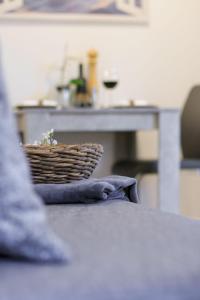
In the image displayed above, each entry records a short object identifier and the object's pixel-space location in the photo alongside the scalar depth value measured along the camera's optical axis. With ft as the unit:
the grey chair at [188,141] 8.91
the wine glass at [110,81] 9.10
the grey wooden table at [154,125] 7.79
